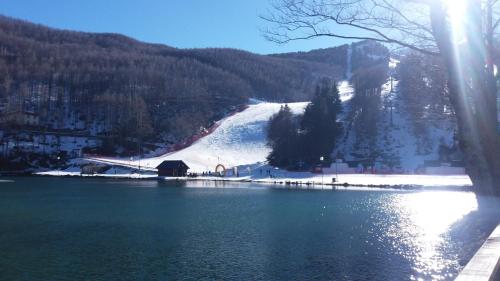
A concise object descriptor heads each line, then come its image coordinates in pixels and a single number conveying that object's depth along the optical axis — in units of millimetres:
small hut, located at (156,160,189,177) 76188
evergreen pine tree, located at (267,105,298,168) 76312
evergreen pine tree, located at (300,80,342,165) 75625
